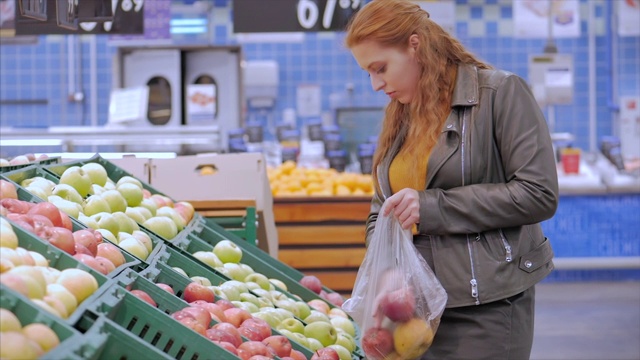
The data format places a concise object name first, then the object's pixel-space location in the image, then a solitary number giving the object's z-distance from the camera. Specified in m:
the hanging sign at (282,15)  6.19
